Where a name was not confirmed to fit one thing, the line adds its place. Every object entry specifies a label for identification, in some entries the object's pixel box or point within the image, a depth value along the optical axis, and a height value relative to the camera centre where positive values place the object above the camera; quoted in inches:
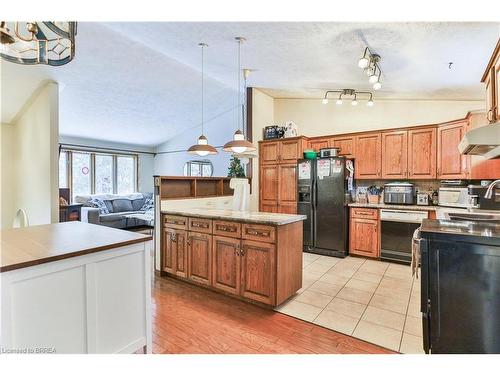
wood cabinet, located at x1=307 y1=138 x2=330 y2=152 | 197.8 +31.3
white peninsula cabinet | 49.8 -23.2
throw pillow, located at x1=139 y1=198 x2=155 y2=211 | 305.2 -23.4
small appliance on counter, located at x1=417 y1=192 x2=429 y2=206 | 161.9 -8.9
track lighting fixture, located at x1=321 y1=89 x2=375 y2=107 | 172.9 +61.6
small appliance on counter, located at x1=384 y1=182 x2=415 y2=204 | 163.0 -5.2
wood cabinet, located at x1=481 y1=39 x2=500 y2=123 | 90.2 +36.3
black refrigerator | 170.6 -11.2
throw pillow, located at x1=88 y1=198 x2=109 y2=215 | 265.0 -19.8
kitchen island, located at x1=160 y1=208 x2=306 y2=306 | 100.3 -28.3
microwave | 141.4 -6.7
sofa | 247.0 -26.4
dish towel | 76.2 -20.1
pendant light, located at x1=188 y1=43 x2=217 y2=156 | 132.3 +18.1
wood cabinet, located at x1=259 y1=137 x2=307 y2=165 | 194.1 +26.7
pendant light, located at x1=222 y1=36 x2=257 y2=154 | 111.3 +17.0
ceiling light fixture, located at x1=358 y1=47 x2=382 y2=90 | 109.3 +56.1
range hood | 68.4 +12.8
